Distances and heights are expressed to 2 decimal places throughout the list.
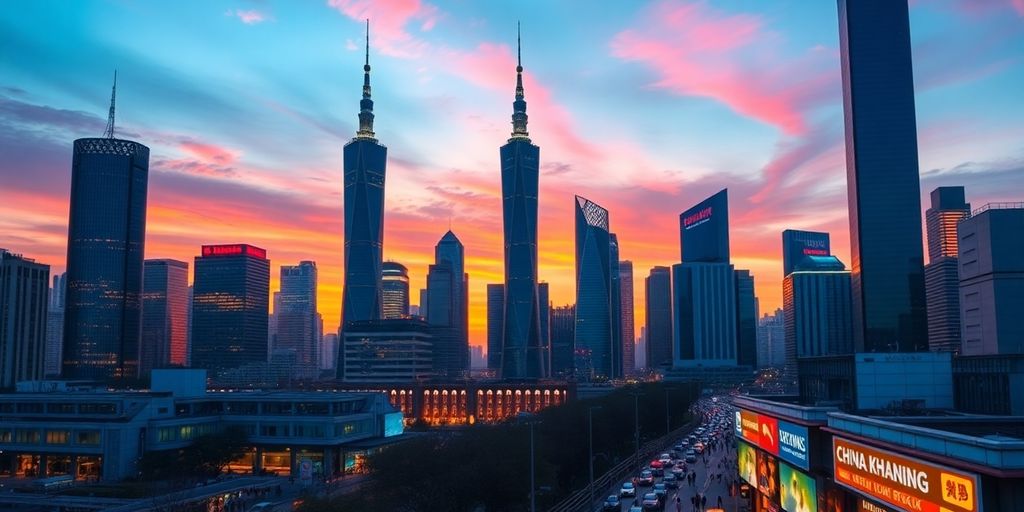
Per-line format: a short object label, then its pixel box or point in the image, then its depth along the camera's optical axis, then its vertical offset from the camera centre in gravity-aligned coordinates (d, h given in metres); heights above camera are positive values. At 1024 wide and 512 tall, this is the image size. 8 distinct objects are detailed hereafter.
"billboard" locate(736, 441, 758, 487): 58.75 -8.83
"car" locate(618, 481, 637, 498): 69.82 -12.46
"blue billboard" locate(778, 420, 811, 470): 44.22 -5.61
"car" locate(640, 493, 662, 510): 62.32 -12.00
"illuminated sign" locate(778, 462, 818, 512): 43.56 -8.20
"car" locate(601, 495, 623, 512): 61.20 -11.95
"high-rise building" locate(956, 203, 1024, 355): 126.75 +10.11
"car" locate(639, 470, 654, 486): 76.12 -12.46
